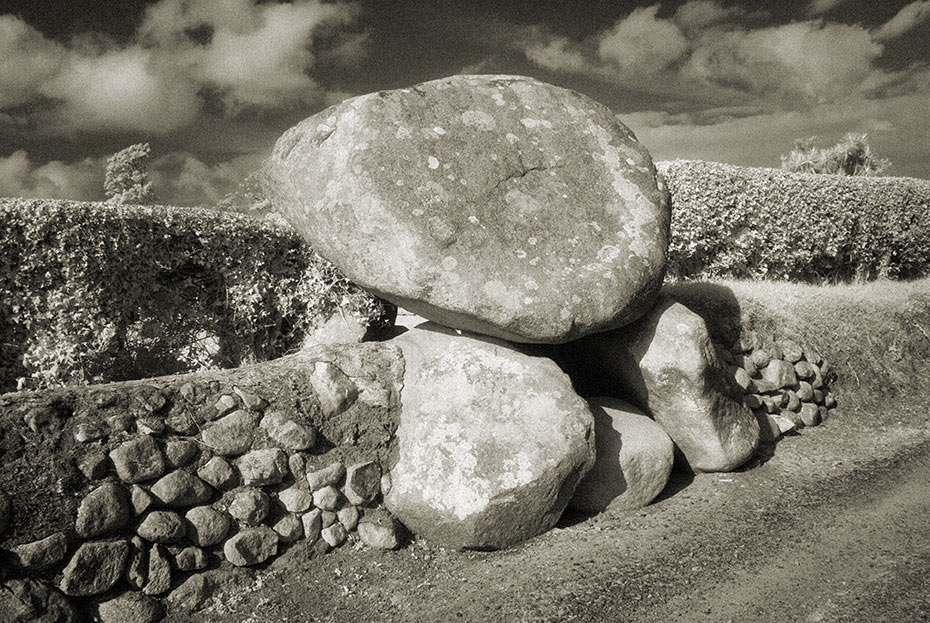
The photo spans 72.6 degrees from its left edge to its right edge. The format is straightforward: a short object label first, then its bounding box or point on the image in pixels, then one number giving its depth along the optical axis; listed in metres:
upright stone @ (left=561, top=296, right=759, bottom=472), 4.73
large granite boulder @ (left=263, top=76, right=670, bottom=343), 4.04
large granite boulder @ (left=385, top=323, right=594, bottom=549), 3.84
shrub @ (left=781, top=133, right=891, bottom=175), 24.98
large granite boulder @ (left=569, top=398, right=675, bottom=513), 4.43
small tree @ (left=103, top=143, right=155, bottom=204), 20.41
